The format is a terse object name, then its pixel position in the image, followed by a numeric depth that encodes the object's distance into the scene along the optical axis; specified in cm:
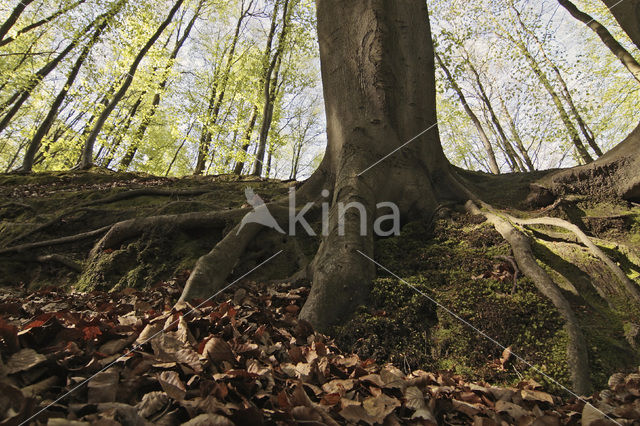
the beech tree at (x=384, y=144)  353
